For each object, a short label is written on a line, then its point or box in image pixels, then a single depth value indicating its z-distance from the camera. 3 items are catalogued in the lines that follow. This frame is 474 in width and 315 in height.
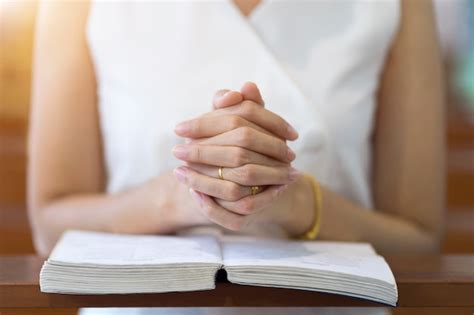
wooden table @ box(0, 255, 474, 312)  0.86
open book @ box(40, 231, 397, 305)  0.86
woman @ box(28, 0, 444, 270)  1.14
